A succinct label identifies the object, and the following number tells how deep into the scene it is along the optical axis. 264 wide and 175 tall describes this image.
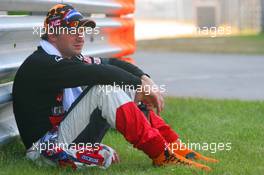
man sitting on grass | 8.03
